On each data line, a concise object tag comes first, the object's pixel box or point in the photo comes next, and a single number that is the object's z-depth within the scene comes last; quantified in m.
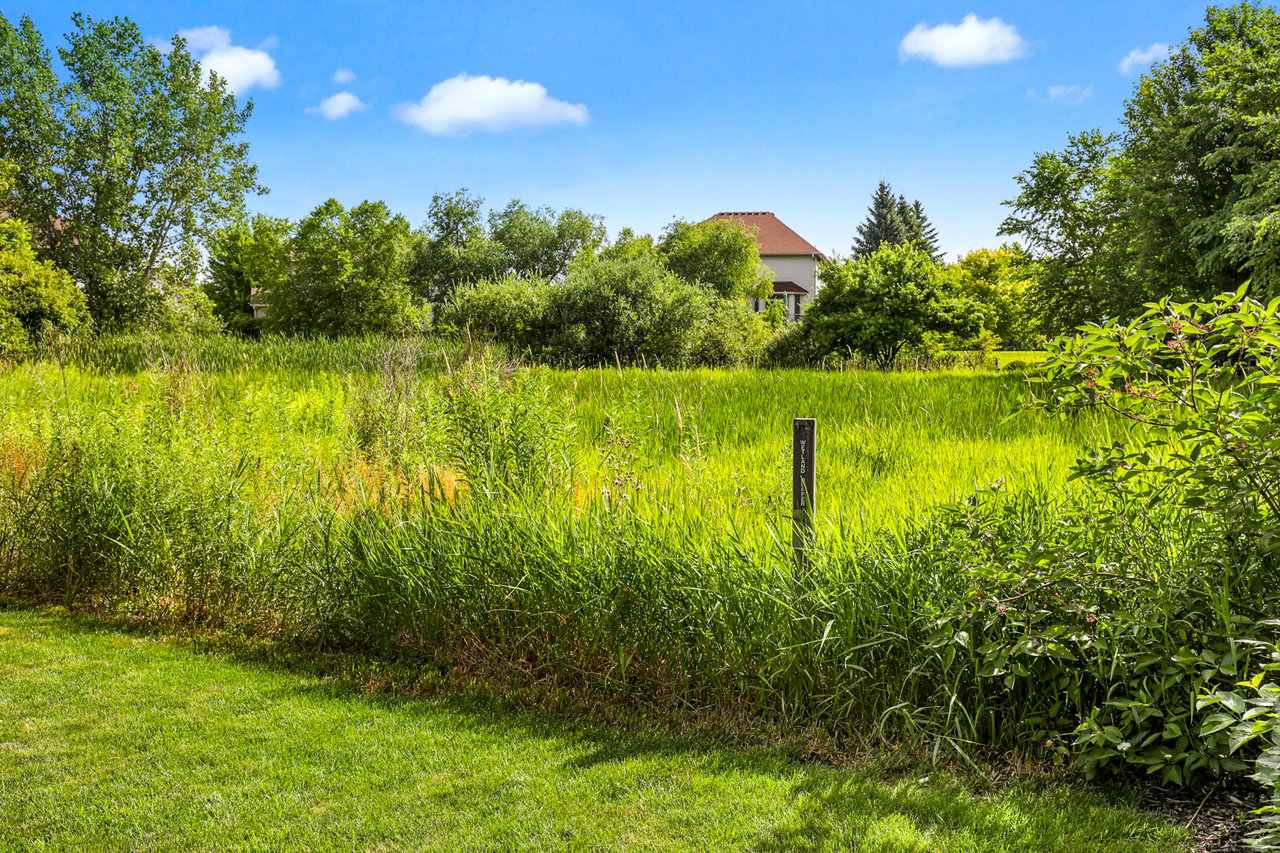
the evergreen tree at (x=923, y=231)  60.44
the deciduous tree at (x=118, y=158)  26.77
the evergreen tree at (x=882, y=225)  58.54
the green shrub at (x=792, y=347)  27.67
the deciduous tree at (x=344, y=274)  32.81
